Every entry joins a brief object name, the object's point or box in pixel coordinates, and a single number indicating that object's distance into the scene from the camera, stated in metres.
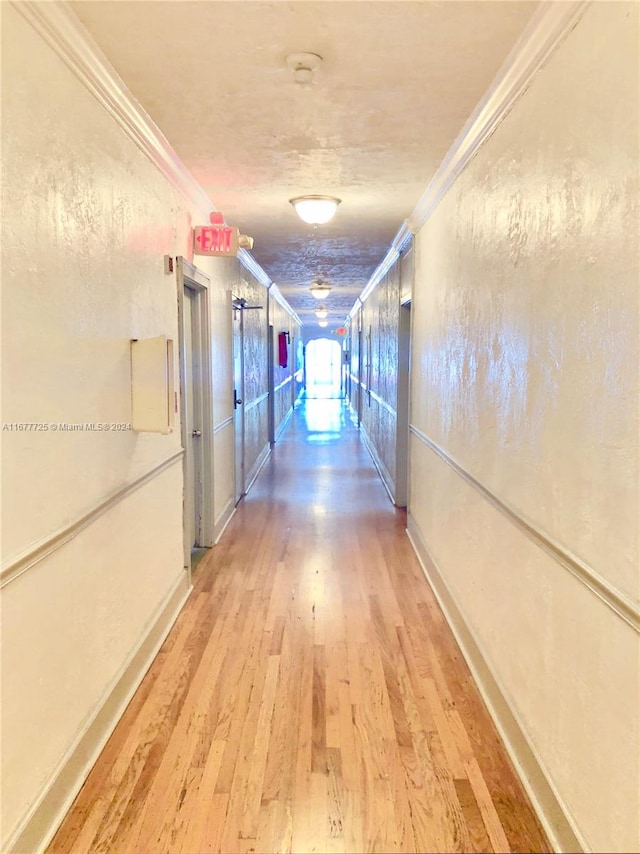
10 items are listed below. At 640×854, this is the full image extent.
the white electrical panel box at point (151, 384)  2.44
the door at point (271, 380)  8.97
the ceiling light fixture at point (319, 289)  8.48
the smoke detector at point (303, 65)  2.04
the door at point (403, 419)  5.44
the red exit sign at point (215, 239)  3.71
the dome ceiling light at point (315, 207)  3.79
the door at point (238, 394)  5.63
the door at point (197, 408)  3.71
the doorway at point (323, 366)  24.17
